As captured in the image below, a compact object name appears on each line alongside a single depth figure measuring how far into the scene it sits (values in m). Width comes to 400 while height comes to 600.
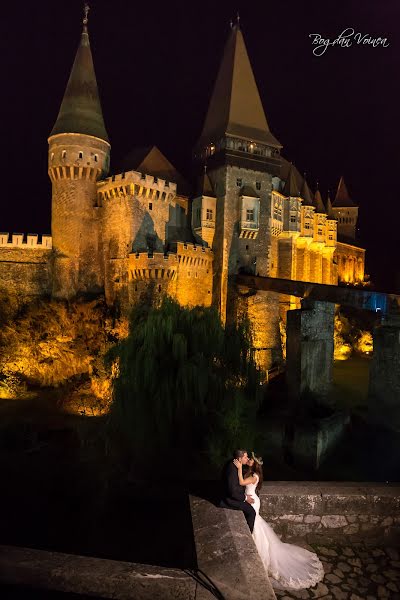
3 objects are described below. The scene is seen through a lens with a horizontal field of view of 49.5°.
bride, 5.46
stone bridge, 19.61
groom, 5.79
